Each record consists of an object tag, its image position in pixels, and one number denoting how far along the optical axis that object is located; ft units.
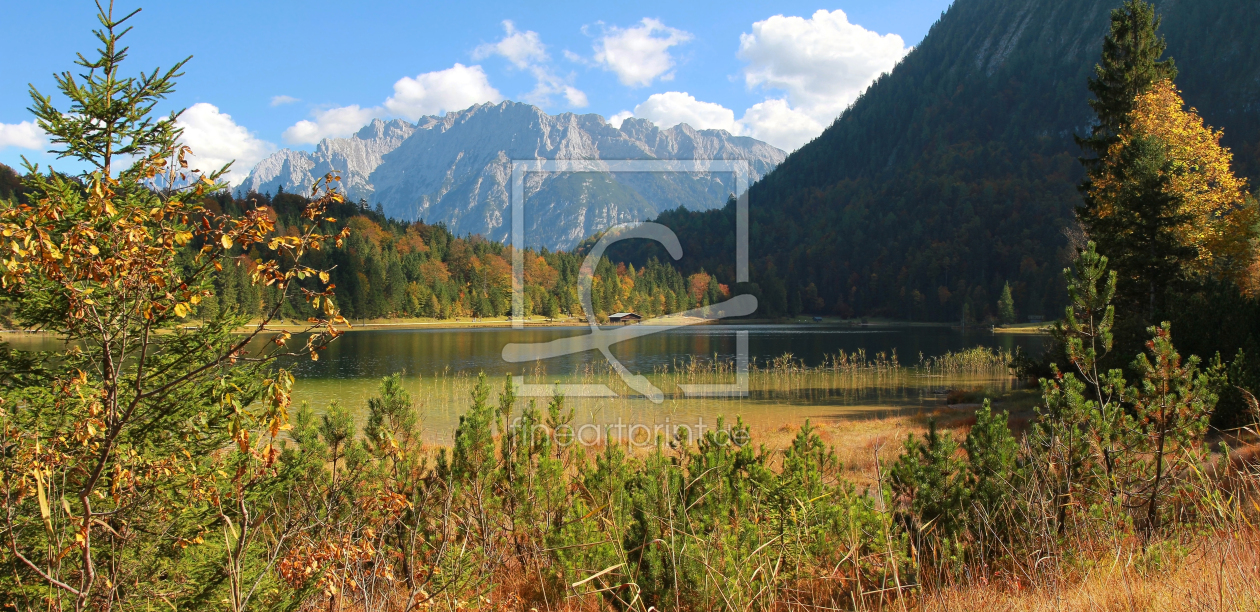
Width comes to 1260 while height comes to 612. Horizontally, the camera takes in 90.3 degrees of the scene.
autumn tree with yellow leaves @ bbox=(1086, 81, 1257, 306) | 48.96
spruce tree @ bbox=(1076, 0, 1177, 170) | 59.67
